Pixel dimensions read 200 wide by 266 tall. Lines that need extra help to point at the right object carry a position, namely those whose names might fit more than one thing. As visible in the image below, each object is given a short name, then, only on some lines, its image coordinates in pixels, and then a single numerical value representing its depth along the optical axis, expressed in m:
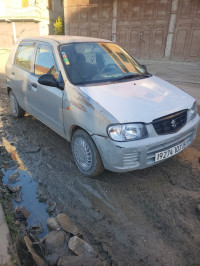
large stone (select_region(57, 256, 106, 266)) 1.91
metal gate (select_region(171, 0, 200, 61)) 12.05
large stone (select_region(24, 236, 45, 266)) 1.92
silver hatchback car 2.55
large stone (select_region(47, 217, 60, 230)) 2.32
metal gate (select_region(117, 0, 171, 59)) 13.18
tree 19.98
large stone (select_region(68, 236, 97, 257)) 2.01
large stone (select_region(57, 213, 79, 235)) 2.27
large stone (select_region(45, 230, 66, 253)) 2.09
